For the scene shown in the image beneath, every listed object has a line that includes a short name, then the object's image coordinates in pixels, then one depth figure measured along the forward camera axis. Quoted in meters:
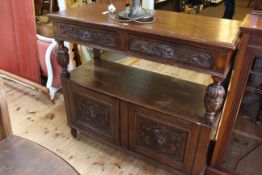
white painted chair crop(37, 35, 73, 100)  2.16
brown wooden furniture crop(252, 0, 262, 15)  1.18
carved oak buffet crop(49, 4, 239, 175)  1.15
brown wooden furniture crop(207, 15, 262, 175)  1.09
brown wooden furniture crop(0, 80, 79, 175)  0.88
